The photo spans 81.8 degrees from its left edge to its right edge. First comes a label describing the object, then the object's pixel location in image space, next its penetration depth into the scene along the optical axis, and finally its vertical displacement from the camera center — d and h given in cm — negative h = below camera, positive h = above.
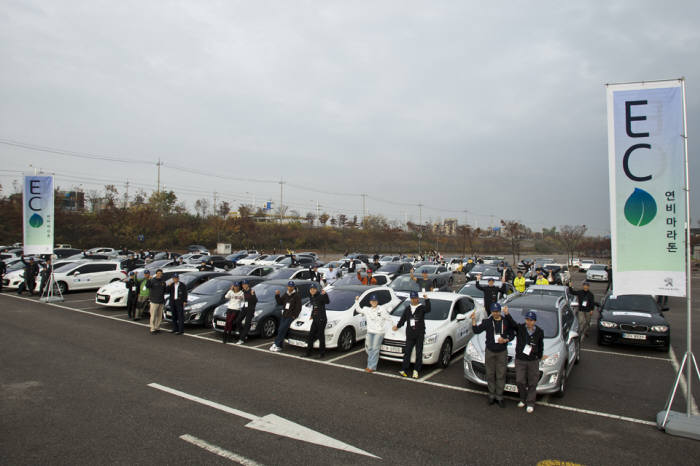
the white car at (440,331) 825 -190
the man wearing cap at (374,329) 810 -174
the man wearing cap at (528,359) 616 -177
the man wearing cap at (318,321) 916 -178
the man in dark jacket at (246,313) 1042 -182
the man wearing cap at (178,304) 1123 -171
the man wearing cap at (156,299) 1130 -156
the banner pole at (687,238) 552 +8
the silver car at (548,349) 646 -181
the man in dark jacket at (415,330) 787 -169
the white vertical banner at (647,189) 590 +81
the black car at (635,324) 945 -194
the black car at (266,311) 1079 -186
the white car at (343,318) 959 -184
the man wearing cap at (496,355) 634 -176
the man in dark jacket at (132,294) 1330 -168
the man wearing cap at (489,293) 1173 -145
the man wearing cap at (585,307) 1176 -184
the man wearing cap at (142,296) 1297 -171
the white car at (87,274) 1880 -151
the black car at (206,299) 1195 -170
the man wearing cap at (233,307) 1040 -167
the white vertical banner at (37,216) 1653 +111
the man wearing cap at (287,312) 974 -166
